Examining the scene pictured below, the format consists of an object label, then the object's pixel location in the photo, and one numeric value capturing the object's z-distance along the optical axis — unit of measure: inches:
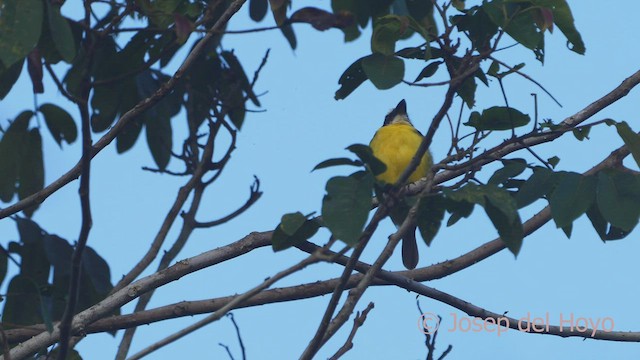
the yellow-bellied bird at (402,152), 392.2
